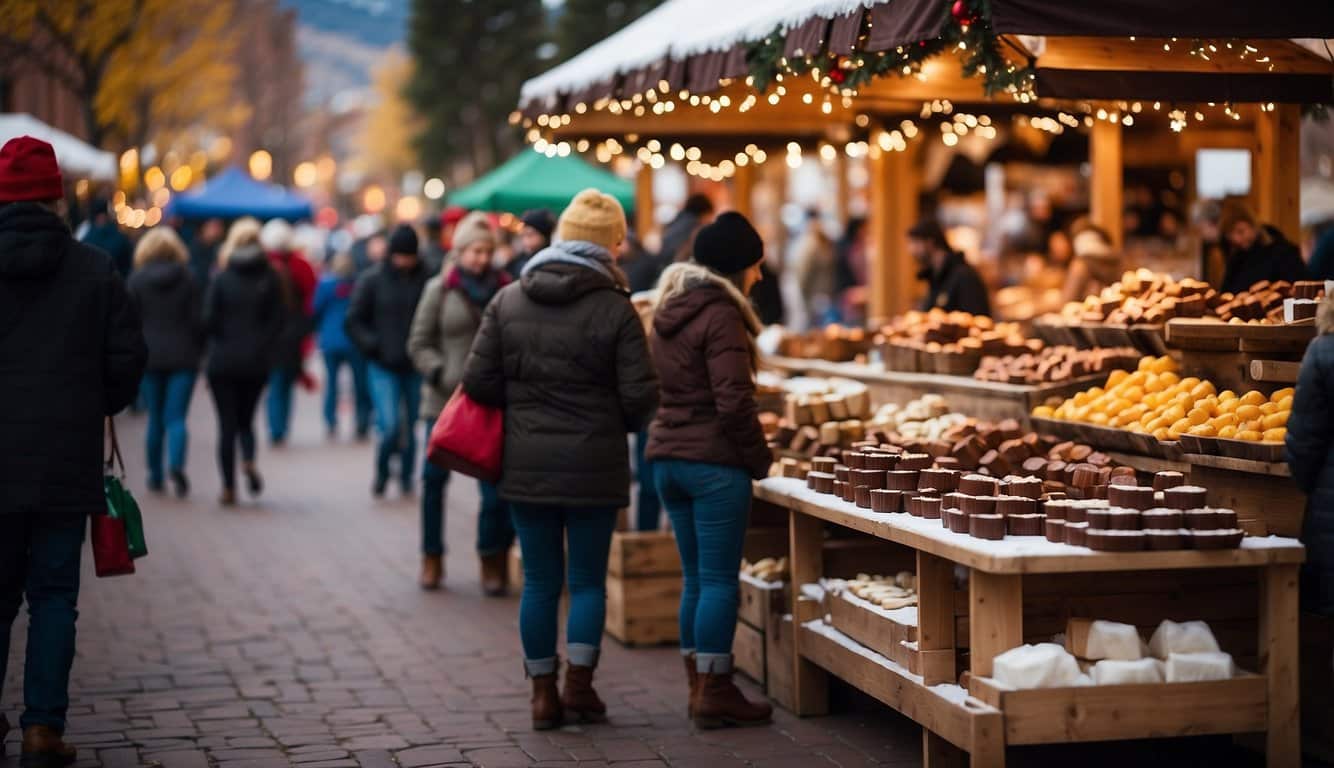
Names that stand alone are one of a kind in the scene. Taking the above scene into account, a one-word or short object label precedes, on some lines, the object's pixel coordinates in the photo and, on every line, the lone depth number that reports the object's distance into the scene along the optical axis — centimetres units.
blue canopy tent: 2595
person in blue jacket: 1789
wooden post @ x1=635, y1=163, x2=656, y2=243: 1576
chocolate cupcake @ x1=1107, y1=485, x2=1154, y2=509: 569
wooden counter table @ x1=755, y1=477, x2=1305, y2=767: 538
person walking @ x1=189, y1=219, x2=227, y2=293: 1941
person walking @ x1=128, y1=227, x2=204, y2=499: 1348
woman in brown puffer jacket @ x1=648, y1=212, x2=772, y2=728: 674
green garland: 673
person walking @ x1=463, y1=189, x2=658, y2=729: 668
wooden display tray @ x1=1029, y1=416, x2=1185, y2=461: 697
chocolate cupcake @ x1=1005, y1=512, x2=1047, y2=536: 571
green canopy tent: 1653
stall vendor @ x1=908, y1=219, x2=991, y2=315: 1199
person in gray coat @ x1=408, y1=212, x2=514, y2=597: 985
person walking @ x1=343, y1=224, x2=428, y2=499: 1217
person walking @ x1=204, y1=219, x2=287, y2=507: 1319
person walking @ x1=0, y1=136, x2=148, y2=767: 614
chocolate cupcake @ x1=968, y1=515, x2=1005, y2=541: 561
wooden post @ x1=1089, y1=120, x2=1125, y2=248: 1353
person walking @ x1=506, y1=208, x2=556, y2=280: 916
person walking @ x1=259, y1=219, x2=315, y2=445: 1667
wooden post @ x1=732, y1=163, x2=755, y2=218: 1619
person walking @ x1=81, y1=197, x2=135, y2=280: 1525
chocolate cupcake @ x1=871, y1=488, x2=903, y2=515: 641
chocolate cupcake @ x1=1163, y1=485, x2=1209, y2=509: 569
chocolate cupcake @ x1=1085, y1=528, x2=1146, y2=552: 539
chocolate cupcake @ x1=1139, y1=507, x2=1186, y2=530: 546
